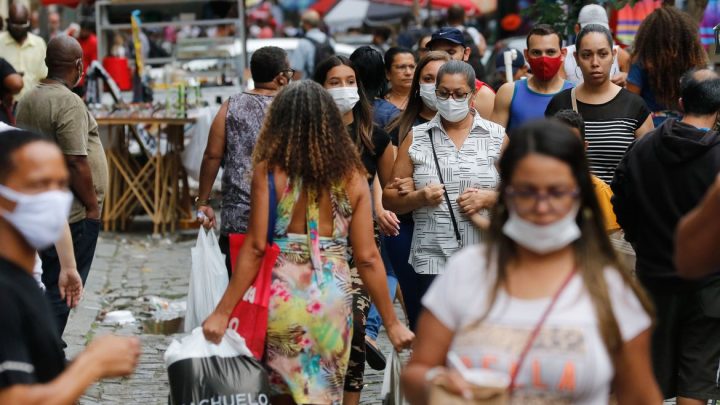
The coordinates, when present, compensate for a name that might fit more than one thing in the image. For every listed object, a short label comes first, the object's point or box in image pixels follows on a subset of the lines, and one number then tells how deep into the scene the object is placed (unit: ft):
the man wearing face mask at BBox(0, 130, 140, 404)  22.24
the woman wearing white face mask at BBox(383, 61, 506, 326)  42.98
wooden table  89.92
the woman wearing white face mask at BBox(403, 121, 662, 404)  22.36
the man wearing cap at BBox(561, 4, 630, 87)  61.67
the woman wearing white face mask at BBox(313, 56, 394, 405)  46.44
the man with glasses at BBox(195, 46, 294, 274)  47.16
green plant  77.30
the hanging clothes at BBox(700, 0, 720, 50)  78.59
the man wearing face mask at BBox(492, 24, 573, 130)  51.21
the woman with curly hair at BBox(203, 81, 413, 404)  33.65
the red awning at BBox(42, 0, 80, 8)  126.72
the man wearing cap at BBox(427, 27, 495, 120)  60.90
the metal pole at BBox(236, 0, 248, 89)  107.24
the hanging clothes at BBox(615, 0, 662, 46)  86.69
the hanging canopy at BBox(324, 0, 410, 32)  199.31
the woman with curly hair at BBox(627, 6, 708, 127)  54.44
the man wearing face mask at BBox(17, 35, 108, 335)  47.47
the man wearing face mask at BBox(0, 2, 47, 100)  88.53
